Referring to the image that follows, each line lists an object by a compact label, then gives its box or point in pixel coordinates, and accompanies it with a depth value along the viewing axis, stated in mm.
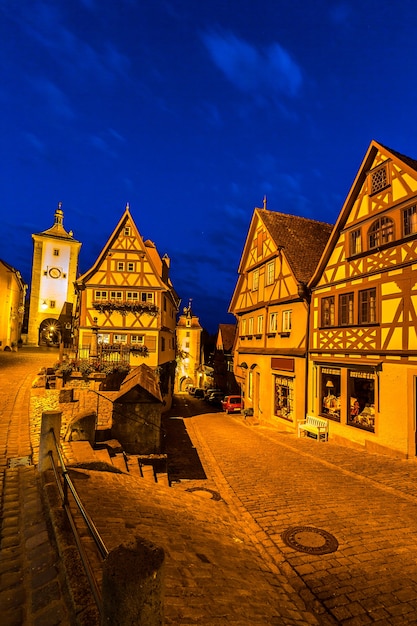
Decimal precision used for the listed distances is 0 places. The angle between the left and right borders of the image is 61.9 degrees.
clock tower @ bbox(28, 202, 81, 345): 42438
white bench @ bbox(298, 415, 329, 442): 16469
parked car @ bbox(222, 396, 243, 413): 26250
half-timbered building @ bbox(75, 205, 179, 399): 25375
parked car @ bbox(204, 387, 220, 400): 37453
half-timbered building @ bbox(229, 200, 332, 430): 19016
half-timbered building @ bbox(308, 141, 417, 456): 12922
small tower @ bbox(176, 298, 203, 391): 57000
